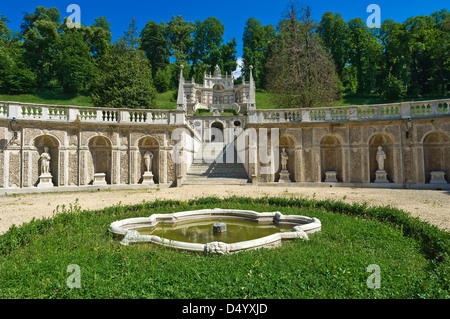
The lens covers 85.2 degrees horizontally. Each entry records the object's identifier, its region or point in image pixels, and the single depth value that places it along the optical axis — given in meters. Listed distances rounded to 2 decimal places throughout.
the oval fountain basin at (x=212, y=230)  5.74
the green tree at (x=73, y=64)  55.72
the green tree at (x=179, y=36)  83.44
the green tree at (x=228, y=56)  81.72
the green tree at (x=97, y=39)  66.08
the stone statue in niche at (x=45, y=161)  17.11
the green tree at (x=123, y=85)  29.52
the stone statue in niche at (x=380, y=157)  17.83
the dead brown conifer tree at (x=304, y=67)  25.25
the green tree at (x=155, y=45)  78.50
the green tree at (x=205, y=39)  83.62
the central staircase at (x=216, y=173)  20.00
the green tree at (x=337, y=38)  59.66
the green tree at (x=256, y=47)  75.44
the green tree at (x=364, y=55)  52.19
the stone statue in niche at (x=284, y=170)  19.45
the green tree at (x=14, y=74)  51.25
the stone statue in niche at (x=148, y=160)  19.31
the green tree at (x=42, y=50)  59.28
